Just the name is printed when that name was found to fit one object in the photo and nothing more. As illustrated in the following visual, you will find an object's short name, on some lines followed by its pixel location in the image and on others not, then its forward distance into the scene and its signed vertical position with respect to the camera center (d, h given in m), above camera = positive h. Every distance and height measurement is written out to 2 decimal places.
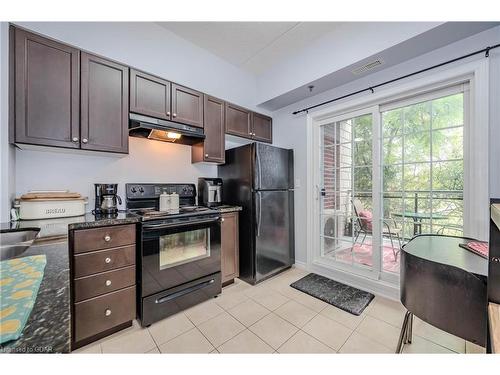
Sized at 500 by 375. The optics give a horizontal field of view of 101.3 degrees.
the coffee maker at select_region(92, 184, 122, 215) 1.92 -0.12
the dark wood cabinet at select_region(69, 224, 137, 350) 1.44 -0.72
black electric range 1.72 -0.65
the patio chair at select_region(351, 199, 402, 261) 2.26 -0.44
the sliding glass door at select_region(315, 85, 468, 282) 1.92 +0.10
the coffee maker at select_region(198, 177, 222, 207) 2.62 -0.07
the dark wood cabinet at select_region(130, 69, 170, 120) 1.97 +0.92
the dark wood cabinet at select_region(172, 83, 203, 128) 2.24 +0.92
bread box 1.51 -0.14
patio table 2.02 -0.30
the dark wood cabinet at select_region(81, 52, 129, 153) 1.72 +0.73
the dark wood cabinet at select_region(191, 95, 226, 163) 2.48 +0.64
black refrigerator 2.46 -0.20
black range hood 1.96 +0.59
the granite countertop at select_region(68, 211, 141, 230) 1.44 -0.26
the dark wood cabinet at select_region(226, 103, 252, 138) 2.73 +0.91
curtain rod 1.64 +1.11
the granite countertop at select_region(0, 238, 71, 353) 0.43 -0.31
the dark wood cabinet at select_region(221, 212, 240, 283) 2.39 -0.72
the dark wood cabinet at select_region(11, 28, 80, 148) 1.47 +0.72
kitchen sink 0.93 -0.29
